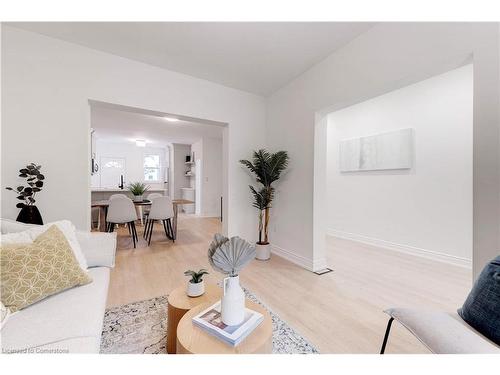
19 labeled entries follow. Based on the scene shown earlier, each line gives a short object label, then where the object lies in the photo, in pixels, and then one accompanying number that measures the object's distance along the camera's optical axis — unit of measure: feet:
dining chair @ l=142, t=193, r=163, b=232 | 15.13
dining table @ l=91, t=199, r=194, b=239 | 12.41
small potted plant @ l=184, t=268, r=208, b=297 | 4.64
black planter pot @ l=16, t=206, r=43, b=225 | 6.42
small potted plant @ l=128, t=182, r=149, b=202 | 14.65
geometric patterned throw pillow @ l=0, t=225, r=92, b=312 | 3.68
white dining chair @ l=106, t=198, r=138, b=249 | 11.84
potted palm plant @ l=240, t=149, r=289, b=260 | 10.28
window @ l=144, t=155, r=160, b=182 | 28.76
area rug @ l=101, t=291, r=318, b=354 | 4.62
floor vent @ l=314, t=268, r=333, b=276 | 8.80
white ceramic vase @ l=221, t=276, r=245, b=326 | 3.38
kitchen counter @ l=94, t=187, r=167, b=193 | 16.83
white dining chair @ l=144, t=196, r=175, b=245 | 13.06
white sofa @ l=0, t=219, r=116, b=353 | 2.99
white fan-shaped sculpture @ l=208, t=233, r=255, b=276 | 3.35
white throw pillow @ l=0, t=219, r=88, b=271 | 4.44
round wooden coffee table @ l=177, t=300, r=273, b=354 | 3.03
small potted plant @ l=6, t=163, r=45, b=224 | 6.46
